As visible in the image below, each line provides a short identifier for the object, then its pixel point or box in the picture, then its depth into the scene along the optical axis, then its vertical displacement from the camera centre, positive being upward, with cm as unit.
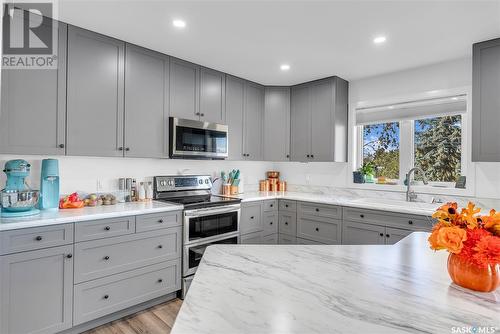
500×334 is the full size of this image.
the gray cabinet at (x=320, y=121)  353 +65
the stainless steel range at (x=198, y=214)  270 -49
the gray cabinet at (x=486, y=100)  242 +63
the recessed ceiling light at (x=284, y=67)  316 +119
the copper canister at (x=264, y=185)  424 -26
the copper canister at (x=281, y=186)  430 -27
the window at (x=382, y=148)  351 +28
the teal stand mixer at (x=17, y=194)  190 -20
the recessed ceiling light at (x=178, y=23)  221 +117
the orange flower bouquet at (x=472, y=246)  87 -25
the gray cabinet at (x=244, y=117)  355 +68
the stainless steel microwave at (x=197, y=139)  292 +32
